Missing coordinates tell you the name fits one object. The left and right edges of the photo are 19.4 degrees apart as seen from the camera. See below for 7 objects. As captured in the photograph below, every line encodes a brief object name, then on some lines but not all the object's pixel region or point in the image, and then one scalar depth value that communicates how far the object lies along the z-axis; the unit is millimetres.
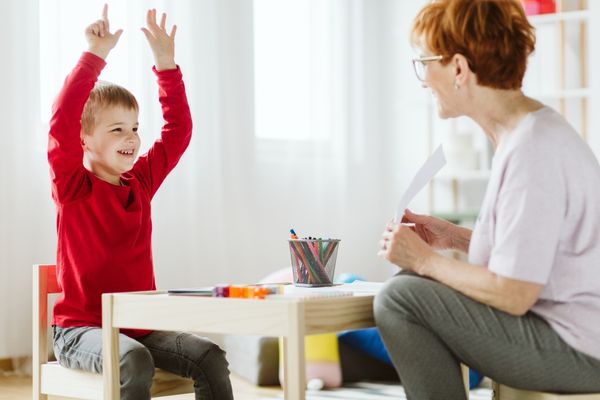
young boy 3591
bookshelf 6247
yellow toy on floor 4733
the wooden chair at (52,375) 3552
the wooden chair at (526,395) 3132
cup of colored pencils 3488
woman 3124
